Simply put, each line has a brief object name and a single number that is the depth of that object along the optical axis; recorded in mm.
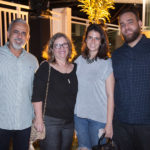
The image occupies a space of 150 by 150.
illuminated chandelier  6715
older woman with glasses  2135
